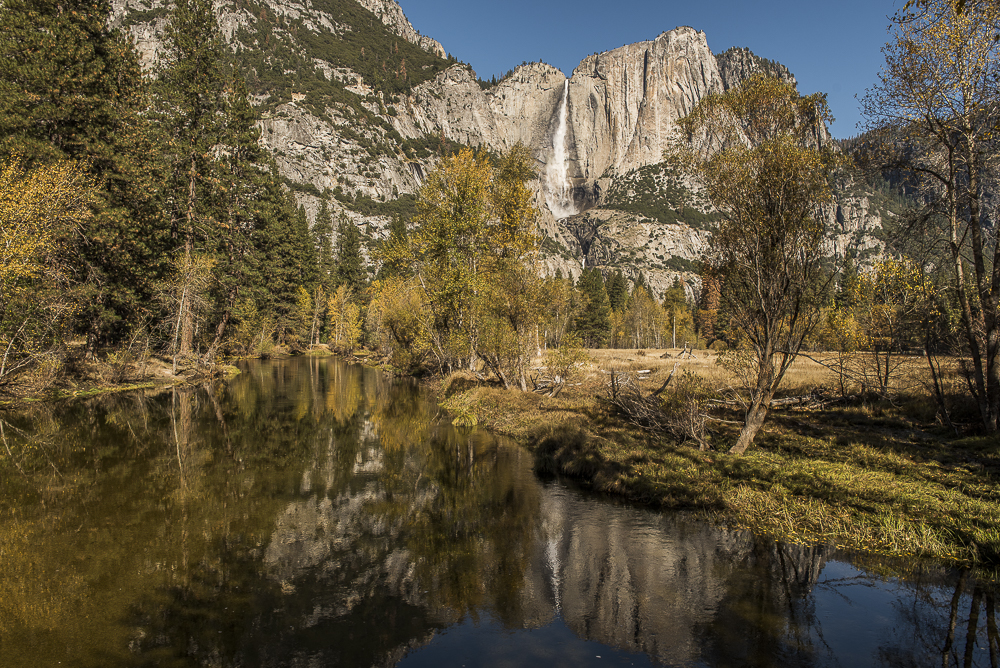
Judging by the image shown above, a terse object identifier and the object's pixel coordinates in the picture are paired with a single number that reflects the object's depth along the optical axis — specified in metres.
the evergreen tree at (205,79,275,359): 41.97
